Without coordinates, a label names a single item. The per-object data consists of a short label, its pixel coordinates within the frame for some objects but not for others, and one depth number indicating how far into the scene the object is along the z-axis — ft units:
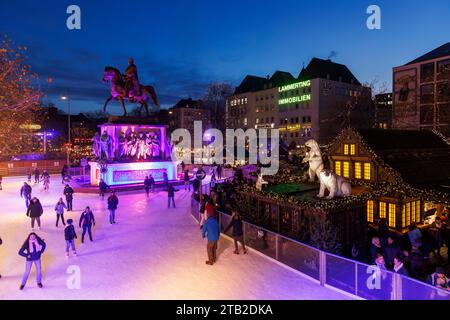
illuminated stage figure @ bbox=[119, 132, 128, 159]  89.66
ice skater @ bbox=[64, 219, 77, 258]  35.45
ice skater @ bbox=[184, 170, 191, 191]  87.07
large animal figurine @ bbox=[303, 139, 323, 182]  47.60
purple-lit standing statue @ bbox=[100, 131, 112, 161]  87.56
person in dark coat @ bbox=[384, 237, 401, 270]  30.32
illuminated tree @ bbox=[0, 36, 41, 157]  54.29
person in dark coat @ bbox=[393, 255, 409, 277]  25.25
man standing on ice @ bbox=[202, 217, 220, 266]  33.04
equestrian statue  91.50
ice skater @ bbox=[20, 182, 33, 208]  62.55
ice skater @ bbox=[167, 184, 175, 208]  62.69
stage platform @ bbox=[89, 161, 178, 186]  85.40
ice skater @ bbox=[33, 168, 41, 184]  102.61
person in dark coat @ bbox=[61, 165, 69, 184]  104.05
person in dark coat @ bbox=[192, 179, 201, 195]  70.83
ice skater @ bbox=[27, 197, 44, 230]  45.37
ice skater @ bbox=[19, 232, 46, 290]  27.96
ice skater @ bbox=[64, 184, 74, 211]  59.36
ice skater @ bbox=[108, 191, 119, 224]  48.89
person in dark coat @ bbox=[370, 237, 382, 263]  30.71
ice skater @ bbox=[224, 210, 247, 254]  36.29
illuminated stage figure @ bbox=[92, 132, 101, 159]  89.04
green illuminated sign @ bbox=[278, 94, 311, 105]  216.86
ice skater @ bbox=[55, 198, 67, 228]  47.50
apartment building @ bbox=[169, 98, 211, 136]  312.38
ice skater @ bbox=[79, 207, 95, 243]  40.37
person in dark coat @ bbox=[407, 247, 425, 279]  27.73
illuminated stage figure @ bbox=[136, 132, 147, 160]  92.32
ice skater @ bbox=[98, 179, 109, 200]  75.44
